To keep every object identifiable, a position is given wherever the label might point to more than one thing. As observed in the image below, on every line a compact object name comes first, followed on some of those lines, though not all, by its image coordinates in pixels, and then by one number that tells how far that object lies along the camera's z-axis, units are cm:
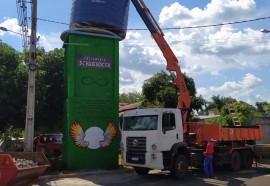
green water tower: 1144
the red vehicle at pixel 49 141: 1528
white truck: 979
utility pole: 994
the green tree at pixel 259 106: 6507
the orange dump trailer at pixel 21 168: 604
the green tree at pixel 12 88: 1548
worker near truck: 1064
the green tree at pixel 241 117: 1926
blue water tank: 1218
